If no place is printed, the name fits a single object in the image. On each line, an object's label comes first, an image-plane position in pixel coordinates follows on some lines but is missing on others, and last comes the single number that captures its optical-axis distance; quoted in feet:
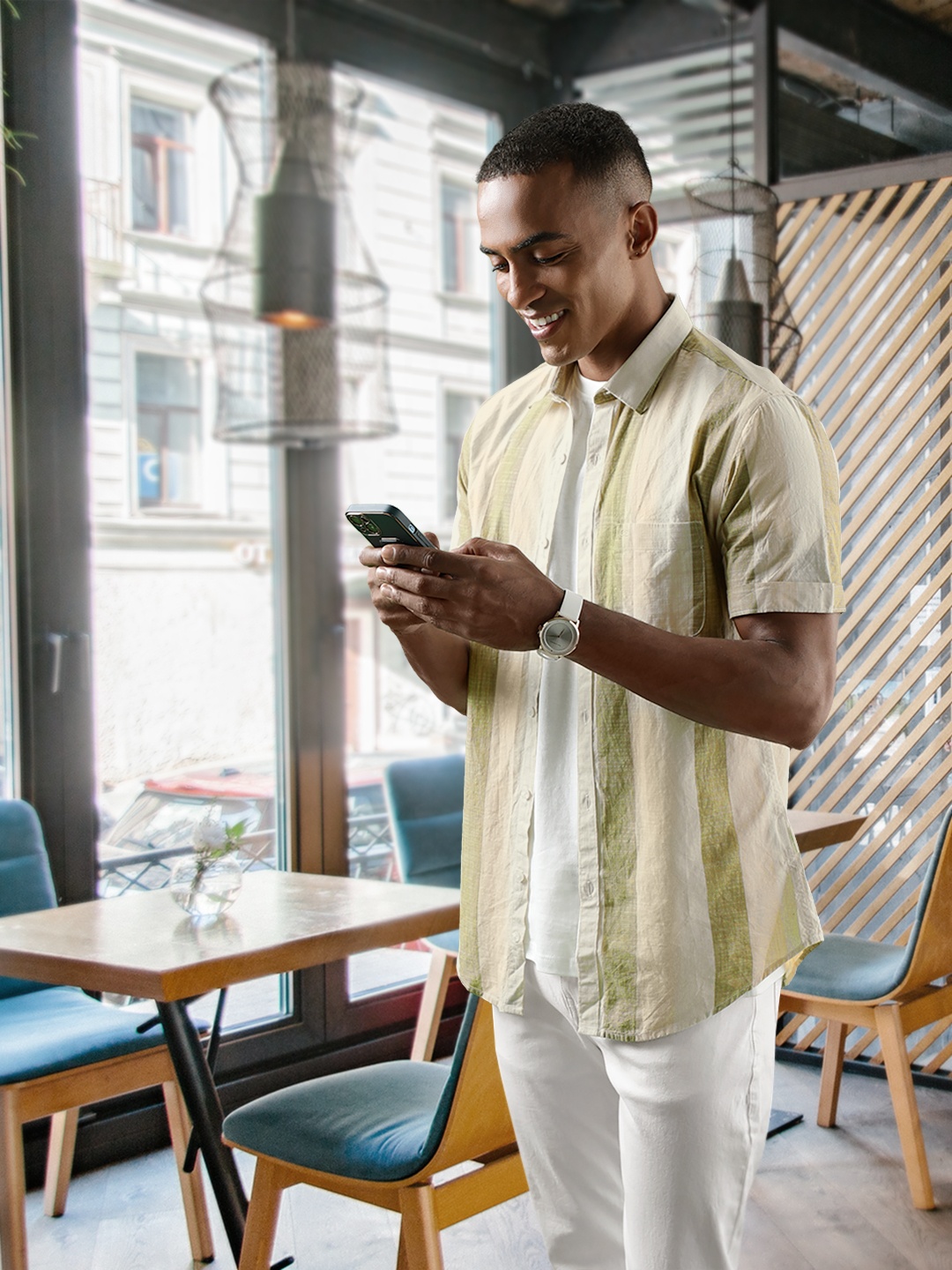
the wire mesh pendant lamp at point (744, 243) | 12.00
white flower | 7.82
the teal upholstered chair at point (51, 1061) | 7.56
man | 4.01
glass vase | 7.75
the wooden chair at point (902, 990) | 9.52
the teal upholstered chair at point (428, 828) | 11.60
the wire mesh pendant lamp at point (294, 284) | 9.16
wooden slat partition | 12.16
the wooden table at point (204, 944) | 6.64
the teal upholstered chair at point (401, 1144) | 5.85
